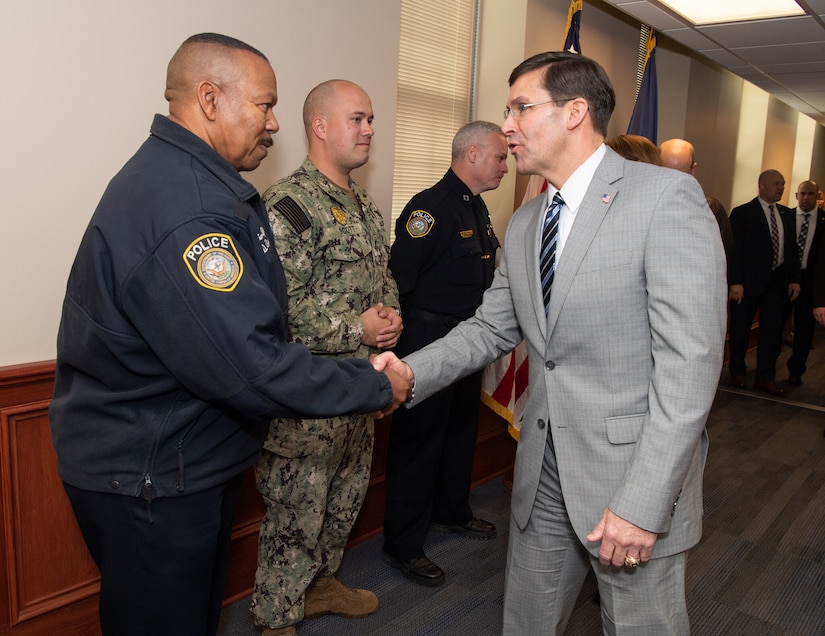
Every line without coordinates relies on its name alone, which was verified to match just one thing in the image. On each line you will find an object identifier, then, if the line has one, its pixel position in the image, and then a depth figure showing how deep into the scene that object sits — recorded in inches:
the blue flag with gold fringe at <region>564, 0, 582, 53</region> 148.6
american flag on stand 127.3
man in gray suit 48.4
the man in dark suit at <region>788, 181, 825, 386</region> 220.7
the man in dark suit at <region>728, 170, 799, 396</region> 211.9
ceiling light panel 163.6
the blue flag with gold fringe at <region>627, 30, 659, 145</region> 182.2
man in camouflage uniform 80.9
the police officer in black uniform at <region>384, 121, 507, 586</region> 105.3
